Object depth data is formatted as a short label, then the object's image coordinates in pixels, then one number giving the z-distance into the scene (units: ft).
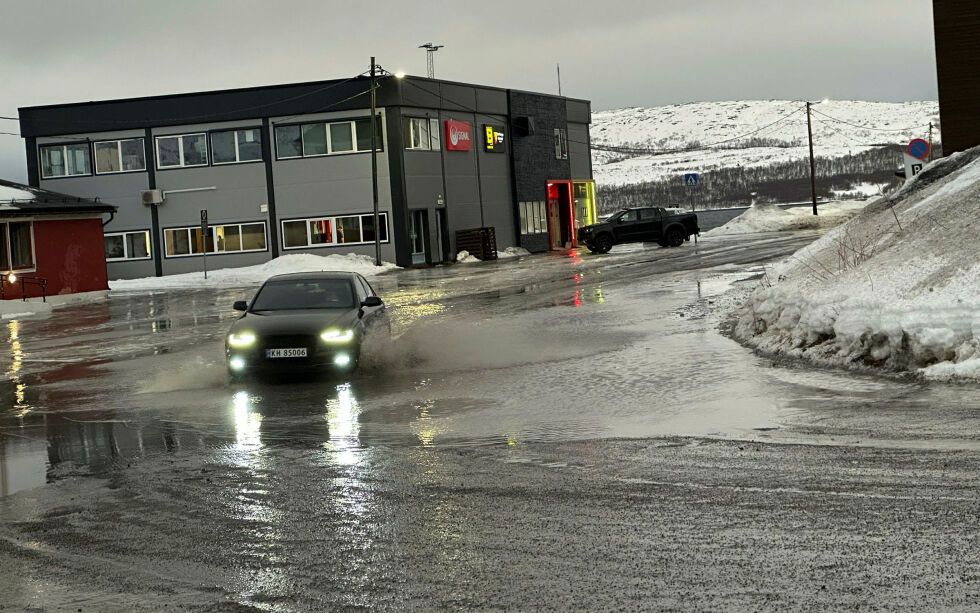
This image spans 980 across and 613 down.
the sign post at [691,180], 227.81
